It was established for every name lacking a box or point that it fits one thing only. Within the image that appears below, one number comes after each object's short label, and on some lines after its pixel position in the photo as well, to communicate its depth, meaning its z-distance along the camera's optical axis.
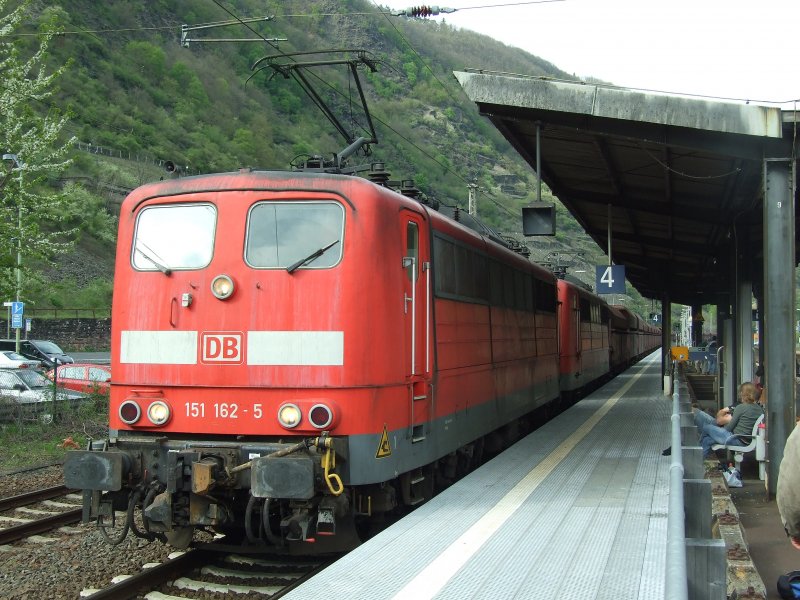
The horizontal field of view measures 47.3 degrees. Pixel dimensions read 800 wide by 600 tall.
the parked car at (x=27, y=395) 17.39
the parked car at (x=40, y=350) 34.41
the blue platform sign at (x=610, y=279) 21.66
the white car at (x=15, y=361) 29.28
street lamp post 15.45
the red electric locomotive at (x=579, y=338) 20.77
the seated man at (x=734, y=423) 12.23
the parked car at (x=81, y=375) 22.31
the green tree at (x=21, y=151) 15.43
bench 11.28
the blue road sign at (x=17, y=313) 26.52
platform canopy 10.58
